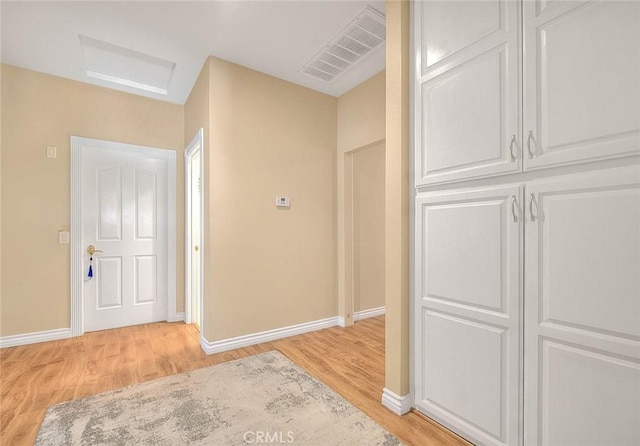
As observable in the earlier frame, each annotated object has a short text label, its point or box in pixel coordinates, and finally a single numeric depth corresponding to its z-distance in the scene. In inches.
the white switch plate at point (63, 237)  125.3
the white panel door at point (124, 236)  134.0
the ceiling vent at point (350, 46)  93.5
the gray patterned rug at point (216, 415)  65.1
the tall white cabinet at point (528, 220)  44.5
